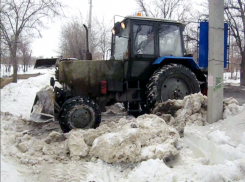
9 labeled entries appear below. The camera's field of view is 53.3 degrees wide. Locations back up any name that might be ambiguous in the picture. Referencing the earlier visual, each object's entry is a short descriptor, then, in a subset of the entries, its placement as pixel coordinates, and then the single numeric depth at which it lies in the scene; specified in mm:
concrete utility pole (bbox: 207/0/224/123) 4473
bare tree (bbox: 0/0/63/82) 10584
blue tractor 5801
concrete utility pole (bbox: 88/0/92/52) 16725
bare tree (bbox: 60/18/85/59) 22516
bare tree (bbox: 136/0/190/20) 23484
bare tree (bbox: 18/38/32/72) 10162
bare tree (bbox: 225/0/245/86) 18941
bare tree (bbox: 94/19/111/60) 23256
